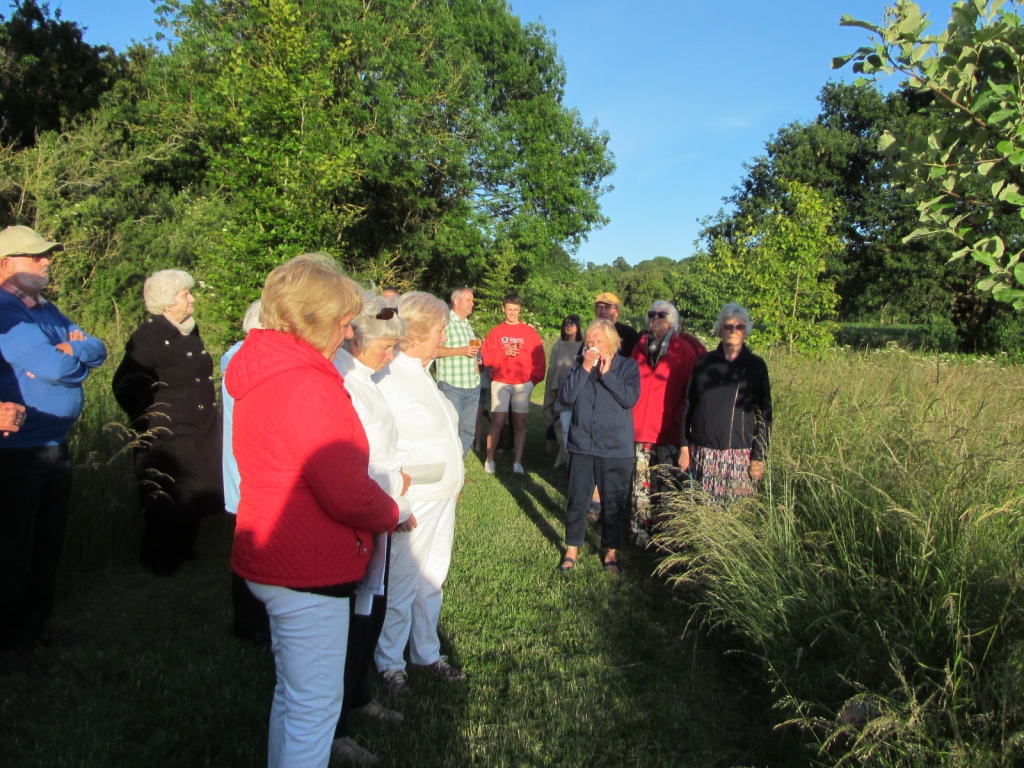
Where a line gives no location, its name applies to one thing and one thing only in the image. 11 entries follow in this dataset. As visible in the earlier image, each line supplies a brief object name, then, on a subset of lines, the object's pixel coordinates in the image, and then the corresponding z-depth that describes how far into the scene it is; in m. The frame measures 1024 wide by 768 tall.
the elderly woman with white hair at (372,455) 2.87
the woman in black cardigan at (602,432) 5.71
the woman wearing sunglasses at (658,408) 6.49
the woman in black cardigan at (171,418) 5.06
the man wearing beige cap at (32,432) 3.65
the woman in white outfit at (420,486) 3.53
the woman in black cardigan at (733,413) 5.52
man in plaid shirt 8.50
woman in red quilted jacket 2.34
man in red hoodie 9.52
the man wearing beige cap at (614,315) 7.84
